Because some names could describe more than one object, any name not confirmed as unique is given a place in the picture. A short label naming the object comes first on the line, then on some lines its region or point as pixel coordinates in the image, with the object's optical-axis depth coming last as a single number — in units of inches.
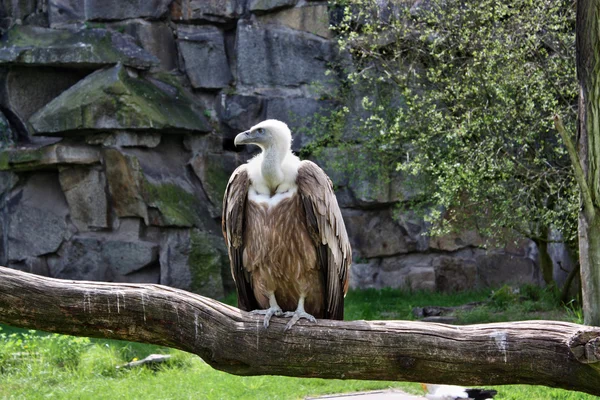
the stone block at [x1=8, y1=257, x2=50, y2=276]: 766.5
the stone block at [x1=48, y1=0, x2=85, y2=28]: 777.6
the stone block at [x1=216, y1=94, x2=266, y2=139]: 778.8
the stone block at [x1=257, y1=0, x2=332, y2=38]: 778.8
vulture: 322.0
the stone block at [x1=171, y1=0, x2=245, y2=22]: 784.3
